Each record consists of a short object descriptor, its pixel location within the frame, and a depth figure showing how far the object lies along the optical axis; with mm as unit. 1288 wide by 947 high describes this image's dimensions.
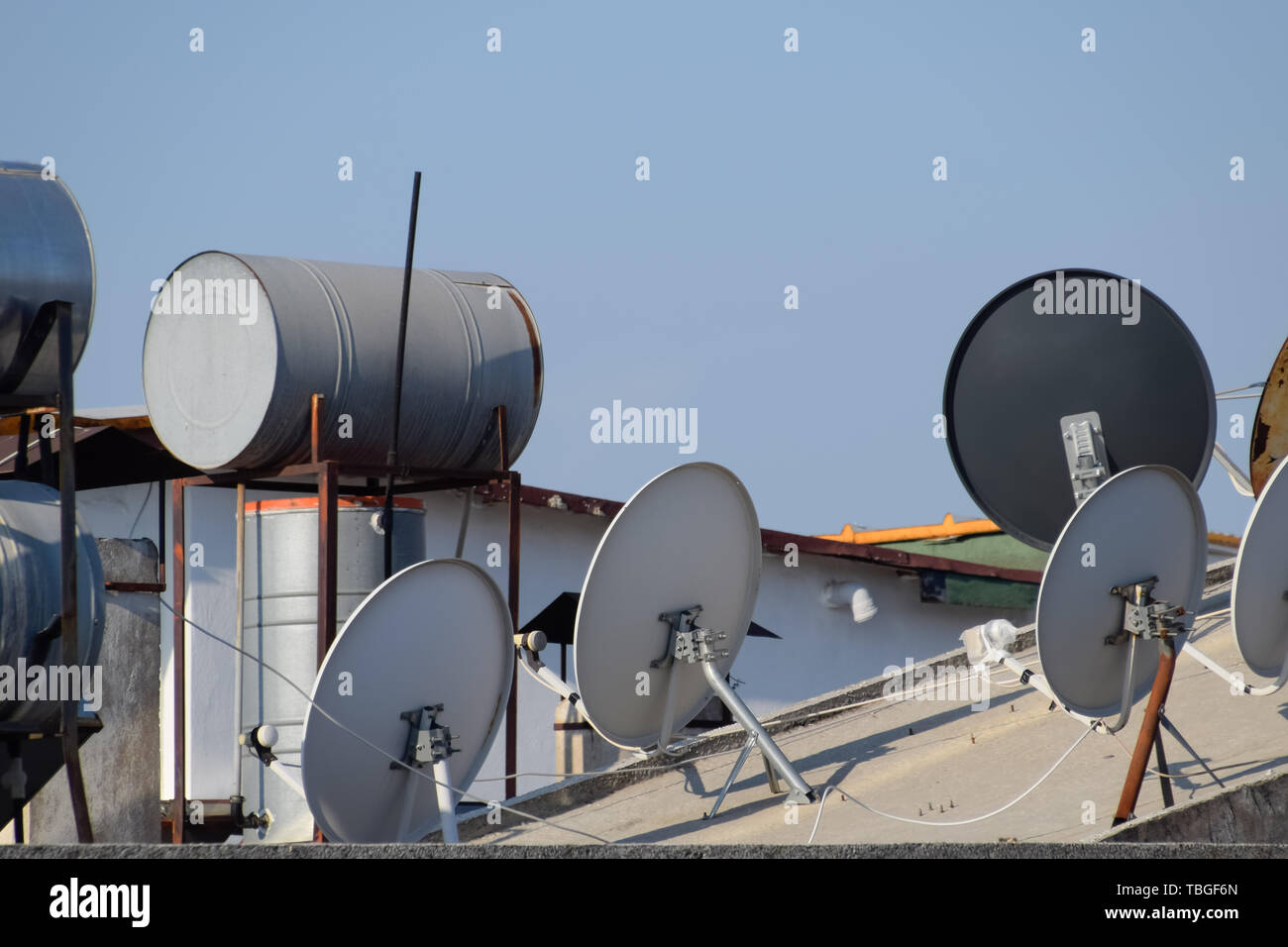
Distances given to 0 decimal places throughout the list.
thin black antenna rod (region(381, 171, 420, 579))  10164
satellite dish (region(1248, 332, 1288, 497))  11945
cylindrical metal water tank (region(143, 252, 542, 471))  10016
